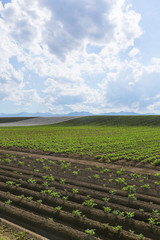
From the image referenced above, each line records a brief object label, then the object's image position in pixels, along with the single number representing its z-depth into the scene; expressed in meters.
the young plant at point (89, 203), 8.01
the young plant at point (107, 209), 7.55
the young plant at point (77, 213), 7.27
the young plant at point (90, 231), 6.19
